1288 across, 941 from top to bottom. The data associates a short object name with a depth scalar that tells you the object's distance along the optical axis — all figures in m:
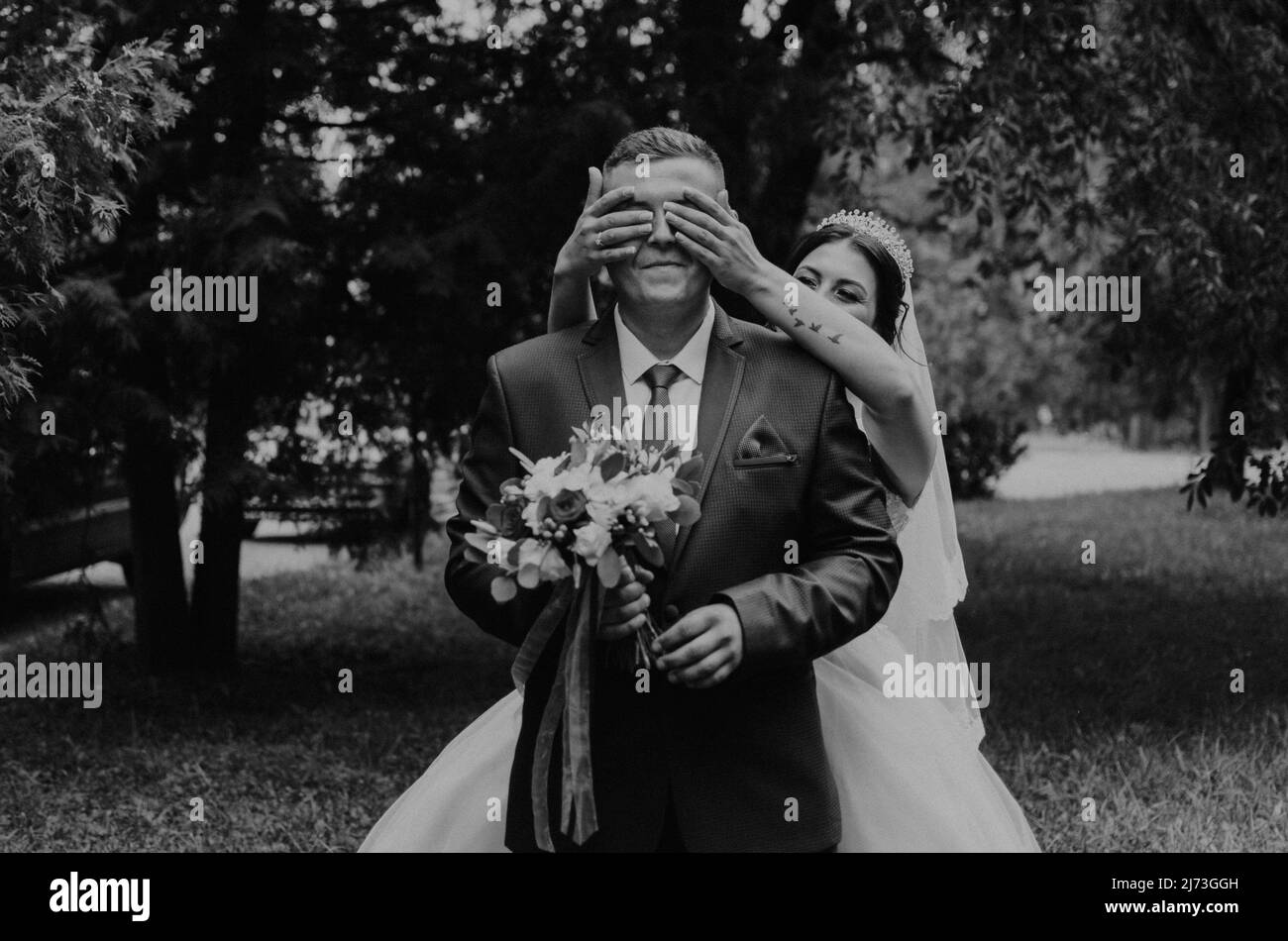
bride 2.71
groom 2.56
